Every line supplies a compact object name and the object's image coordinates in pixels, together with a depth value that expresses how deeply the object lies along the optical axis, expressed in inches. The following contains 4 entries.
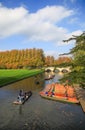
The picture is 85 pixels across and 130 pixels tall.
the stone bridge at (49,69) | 2718.8
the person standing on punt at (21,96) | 638.2
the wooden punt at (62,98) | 639.9
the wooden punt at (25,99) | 619.3
